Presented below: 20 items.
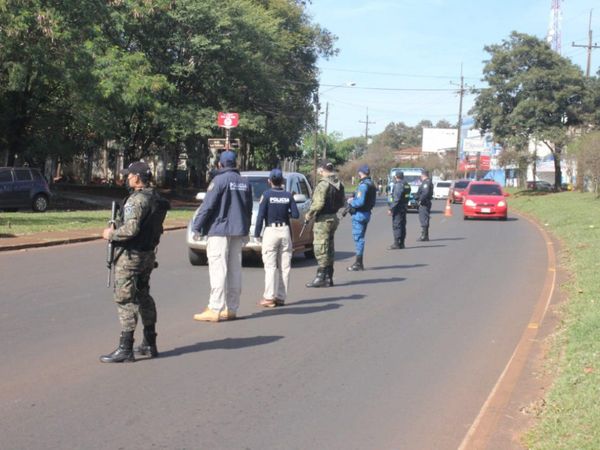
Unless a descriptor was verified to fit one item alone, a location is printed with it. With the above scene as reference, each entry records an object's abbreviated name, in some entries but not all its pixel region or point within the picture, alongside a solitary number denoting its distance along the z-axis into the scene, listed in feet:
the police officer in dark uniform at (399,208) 58.85
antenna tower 223.30
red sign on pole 80.89
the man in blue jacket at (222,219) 28.73
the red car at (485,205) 103.86
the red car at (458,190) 159.33
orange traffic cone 112.88
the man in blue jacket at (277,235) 33.27
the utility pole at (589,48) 168.66
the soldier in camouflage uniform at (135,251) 22.13
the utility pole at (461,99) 229.45
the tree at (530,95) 169.68
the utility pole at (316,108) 176.14
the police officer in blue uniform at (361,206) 44.39
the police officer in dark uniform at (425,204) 67.28
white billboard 414.82
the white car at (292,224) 45.75
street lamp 228.45
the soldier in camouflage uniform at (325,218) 38.52
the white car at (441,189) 185.06
